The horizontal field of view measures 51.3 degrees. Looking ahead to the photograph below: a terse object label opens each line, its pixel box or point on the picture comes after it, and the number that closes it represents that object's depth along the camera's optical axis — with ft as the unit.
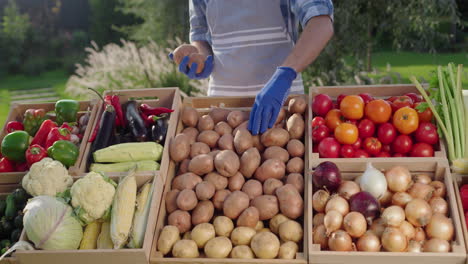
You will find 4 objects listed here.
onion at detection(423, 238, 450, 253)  7.55
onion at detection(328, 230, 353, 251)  7.78
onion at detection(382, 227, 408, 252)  7.59
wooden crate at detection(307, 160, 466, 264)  7.37
